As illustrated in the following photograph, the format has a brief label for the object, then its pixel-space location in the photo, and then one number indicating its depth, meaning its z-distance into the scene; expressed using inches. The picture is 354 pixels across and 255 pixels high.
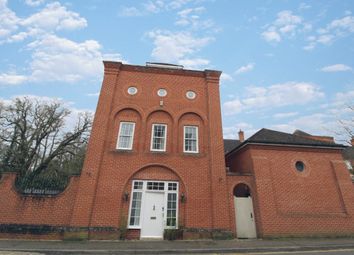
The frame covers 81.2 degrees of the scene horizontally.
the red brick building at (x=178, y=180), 441.4
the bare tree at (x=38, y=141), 857.5
